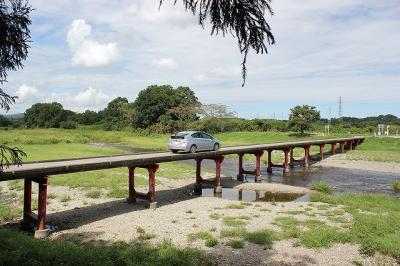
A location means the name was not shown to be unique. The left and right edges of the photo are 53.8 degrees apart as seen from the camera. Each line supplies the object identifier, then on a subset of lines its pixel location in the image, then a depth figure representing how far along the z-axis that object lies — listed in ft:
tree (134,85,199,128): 332.39
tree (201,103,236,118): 304.71
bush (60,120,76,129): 395.14
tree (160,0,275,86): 14.83
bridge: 48.24
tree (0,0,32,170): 16.58
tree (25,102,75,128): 411.34
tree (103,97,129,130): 420.77
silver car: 80.43
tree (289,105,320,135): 234.17
